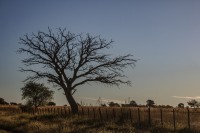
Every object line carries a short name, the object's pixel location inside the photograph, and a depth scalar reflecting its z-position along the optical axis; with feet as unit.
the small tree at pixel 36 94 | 219.80
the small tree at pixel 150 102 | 293.76
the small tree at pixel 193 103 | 237.92
